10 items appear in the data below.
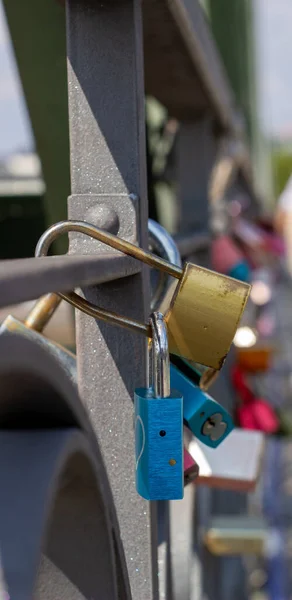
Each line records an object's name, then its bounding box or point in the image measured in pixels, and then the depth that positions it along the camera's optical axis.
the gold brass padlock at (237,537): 1.15
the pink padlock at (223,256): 1.35
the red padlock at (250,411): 1.25
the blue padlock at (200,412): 0.59
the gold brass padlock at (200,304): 0.53
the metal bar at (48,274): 0.37
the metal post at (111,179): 0.59
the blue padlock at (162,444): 0.50
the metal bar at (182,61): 0.72
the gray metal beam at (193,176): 1.31
